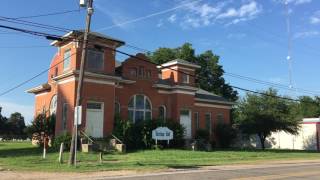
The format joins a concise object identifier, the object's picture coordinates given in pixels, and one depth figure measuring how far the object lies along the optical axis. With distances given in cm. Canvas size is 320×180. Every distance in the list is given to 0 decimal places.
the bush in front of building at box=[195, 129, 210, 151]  2410
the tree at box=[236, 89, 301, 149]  2715
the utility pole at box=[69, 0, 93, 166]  1355
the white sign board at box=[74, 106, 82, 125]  1336
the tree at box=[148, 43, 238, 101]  3943
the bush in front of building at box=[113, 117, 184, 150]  2096
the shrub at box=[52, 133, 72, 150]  1913
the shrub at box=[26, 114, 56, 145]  2200
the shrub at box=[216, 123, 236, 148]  2795
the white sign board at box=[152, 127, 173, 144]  2140
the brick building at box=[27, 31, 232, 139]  2067
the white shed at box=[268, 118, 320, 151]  3236
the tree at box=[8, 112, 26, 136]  6066
